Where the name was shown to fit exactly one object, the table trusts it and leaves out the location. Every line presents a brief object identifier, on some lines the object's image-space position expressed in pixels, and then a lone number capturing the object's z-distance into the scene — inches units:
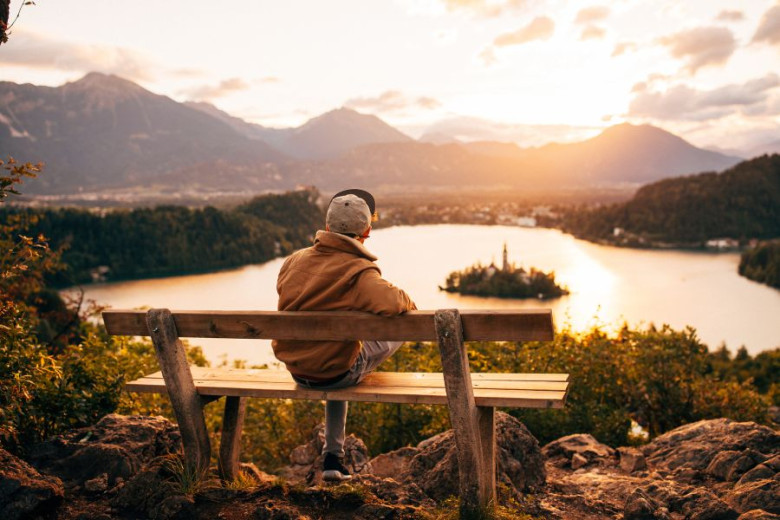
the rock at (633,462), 217.9
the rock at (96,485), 161.9
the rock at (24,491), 141.5
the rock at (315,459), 199.3
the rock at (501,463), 170.1
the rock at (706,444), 200.1
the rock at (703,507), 156.2
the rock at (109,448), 169.5
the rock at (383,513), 145.1
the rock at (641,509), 153.9
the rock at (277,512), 143.7
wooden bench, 130.0
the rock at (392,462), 208.5
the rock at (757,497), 157.6
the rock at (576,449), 231.6
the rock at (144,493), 153.4
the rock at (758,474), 175.2
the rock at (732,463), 189.3
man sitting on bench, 147.0
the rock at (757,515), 145.3
